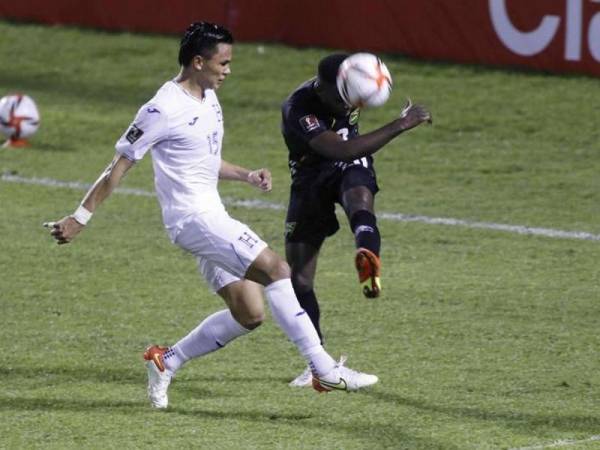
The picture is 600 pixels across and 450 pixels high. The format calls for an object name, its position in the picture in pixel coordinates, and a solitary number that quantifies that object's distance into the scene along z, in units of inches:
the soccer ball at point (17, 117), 1391.5
